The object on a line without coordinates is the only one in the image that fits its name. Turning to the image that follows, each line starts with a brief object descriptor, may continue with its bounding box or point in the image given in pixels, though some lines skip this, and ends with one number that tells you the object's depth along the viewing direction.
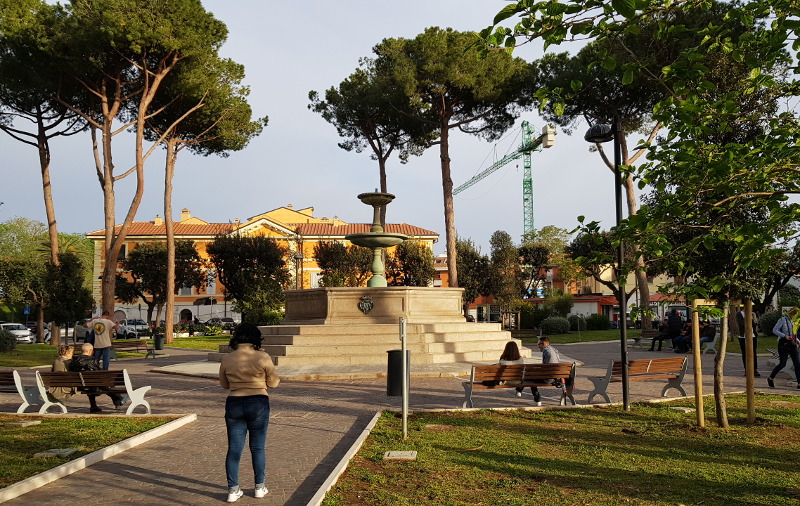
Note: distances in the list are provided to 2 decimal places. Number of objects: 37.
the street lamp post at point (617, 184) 9.12
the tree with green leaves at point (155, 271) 49.19
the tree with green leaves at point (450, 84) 29.73
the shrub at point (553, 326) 37.41
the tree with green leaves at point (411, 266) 47.47
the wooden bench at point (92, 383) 9.11
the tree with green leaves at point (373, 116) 32.03
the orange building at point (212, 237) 64.06
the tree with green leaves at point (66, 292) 28.36
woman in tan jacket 5.09
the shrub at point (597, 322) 43.66
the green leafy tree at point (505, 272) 47.06
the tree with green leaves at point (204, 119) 28.17
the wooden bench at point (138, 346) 21.91
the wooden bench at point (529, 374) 9.66
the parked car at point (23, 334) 36.88
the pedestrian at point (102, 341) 12.05
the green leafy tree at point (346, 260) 48.38
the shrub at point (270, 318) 34.66
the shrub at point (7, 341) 22.98
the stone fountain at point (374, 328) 15.27
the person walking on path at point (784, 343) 11.92
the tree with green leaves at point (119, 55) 24.28
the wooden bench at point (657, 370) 9.93
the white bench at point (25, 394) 9.28
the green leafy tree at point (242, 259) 45.41
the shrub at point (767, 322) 29.02
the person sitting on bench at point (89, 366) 9.42
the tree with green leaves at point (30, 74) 24.94
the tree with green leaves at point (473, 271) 47.41
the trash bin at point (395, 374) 7.44
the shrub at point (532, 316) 45.00
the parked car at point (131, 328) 42.86
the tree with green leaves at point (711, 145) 3.98
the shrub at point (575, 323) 41.43
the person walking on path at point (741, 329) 12.36
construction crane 105.88
